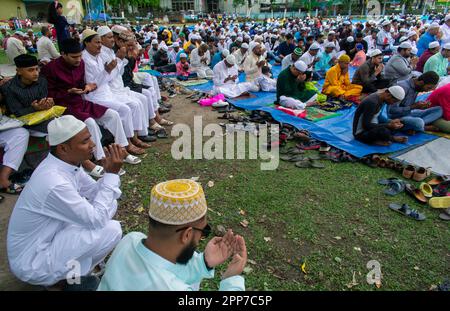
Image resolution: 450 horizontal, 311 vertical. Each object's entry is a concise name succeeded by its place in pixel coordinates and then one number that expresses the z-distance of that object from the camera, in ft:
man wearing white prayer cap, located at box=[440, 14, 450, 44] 33.01
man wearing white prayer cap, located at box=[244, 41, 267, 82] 30.58
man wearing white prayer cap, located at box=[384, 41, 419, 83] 24.26
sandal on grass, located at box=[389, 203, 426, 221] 11.35
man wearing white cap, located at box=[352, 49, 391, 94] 24.48
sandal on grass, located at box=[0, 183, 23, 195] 12.35
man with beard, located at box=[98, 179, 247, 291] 4.48
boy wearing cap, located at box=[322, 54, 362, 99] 24.41
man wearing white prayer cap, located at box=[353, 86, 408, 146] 16.38
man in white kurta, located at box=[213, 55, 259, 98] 26.43
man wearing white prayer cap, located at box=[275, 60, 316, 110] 22.22
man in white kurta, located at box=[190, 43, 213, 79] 34.19
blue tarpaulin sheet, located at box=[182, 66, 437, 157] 16.92
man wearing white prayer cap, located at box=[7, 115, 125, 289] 6.88
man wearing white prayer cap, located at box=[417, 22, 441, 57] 30.21
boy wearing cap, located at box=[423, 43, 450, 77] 24.48
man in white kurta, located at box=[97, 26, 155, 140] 16.79
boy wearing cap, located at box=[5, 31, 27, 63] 28.33
